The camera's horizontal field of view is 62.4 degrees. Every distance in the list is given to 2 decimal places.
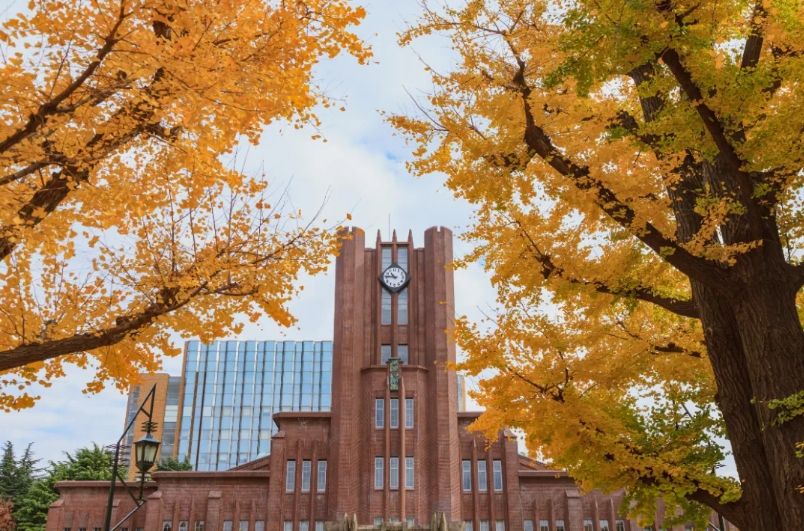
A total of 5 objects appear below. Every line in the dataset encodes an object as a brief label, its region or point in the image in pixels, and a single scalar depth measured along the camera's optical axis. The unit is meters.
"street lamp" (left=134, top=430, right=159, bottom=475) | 11.44
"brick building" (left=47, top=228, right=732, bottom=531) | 32.59
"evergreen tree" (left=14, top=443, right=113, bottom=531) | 41.94
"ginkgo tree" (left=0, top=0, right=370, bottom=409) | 5.13
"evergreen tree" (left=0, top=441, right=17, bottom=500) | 46.38
